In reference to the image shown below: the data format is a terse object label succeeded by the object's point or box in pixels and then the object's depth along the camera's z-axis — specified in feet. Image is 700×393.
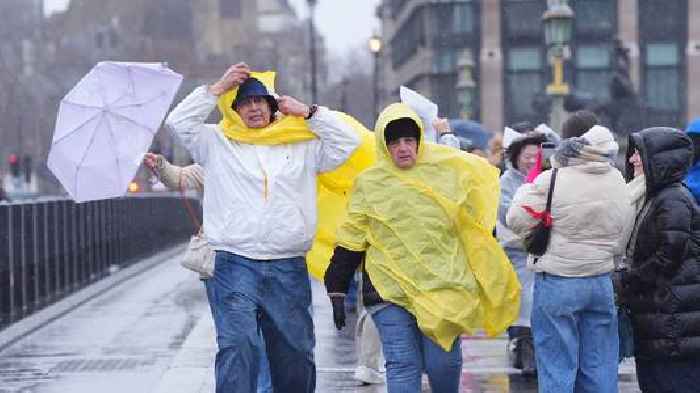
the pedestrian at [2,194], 111.80
